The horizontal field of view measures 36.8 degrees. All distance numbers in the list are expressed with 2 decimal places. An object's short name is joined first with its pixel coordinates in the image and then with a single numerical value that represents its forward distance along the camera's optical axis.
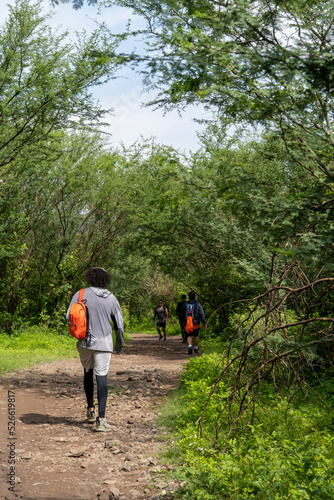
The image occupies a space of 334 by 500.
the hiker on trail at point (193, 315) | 14.23
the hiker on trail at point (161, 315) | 22.12
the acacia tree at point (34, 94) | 10.45
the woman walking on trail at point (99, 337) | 6.12
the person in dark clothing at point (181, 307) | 18.99
